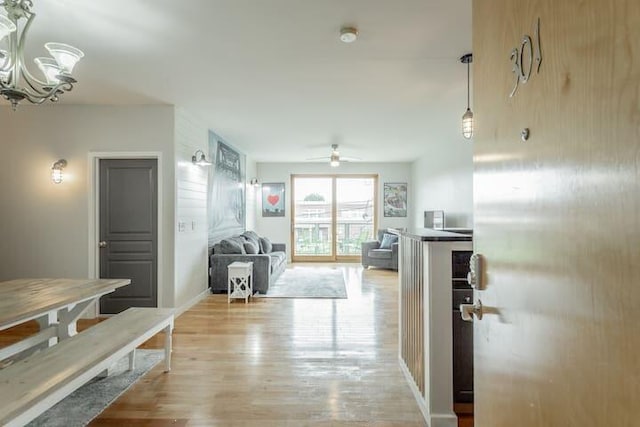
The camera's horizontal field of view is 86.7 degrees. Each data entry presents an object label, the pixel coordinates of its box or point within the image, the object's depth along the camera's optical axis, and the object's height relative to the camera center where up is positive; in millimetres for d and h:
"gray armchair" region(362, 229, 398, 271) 7621 -876
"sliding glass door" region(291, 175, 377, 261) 9250 +53
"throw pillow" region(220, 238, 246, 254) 5562 -492
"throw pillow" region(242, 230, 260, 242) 6844 -378
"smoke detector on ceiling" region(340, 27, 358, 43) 2516 +1376
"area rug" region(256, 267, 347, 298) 5398 -1212
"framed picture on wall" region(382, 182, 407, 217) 9180 +484
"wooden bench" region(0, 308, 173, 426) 1464 -794
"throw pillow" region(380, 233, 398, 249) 7850 -558
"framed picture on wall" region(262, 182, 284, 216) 9234 +355
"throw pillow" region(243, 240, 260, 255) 5941 -548
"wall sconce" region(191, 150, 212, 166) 4836 +843
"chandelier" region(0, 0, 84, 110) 1935 +971
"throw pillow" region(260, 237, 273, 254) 7114 -619
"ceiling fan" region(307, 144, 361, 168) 6419 +1186
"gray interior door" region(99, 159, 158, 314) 4309 -137
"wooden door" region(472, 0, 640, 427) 545 -2
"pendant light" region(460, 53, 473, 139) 3104 +873
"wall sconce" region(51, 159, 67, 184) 4188 +576
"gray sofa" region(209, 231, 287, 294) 5430 -768
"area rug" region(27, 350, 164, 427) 2119 -1263
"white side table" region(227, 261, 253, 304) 5008 -942
